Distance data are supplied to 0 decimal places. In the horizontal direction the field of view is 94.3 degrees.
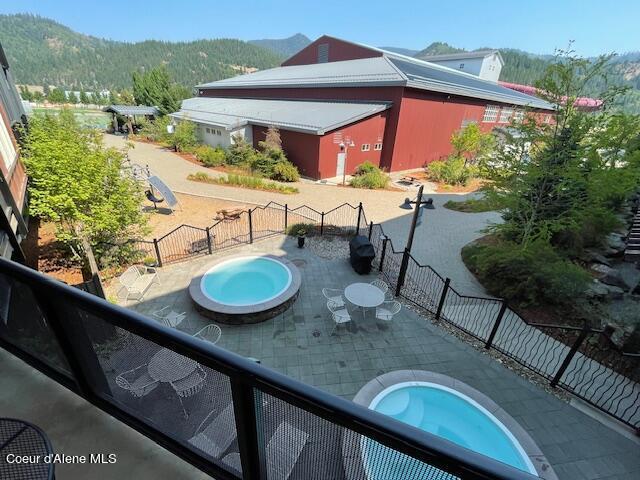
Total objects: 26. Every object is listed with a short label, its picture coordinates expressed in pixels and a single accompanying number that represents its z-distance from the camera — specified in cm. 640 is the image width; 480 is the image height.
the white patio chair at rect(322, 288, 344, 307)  785
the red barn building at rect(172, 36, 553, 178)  2150
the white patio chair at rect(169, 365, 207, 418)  176
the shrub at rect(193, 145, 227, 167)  2328
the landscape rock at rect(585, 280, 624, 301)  791
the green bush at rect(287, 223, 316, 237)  1243
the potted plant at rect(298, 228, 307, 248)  1139
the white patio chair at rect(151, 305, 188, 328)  715
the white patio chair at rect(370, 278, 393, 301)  870
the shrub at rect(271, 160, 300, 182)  2045
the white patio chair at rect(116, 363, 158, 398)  215
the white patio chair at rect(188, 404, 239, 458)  188
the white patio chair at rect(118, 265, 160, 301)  829
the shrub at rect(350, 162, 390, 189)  2031
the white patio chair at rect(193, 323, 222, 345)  693
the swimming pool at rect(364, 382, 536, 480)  502
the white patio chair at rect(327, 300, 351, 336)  733
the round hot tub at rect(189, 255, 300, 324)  770
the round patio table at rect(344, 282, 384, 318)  779
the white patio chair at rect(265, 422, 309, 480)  180
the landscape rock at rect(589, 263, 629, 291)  823
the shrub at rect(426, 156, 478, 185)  2234
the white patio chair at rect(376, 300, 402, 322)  750
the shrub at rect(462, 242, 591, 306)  816
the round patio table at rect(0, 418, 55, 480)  167
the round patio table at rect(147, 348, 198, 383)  176
